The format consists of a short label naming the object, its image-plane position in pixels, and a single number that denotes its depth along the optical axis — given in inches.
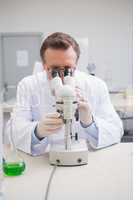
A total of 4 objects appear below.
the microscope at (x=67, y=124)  40.6
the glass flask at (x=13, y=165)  41.1
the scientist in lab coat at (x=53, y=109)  46.9
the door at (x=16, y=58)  206.8
